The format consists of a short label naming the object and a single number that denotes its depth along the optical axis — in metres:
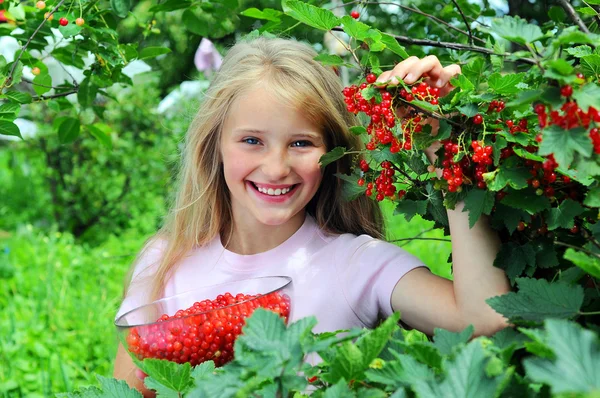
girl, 1.56
